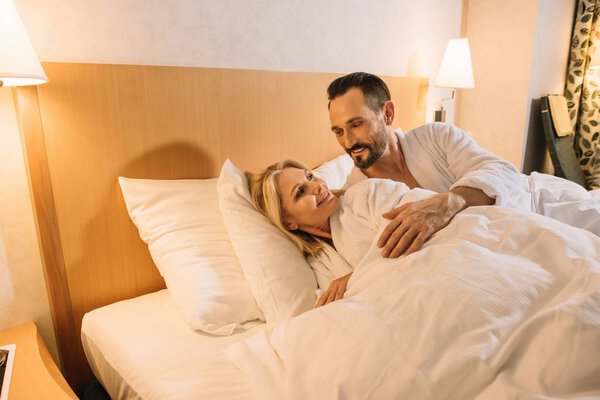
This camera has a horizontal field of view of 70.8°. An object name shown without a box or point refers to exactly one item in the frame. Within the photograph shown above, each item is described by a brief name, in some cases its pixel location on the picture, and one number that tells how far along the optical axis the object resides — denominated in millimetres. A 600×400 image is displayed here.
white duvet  633
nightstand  946
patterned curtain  3229
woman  1233
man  1528
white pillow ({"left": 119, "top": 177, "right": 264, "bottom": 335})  1154
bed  691
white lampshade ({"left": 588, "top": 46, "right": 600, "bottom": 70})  2872
